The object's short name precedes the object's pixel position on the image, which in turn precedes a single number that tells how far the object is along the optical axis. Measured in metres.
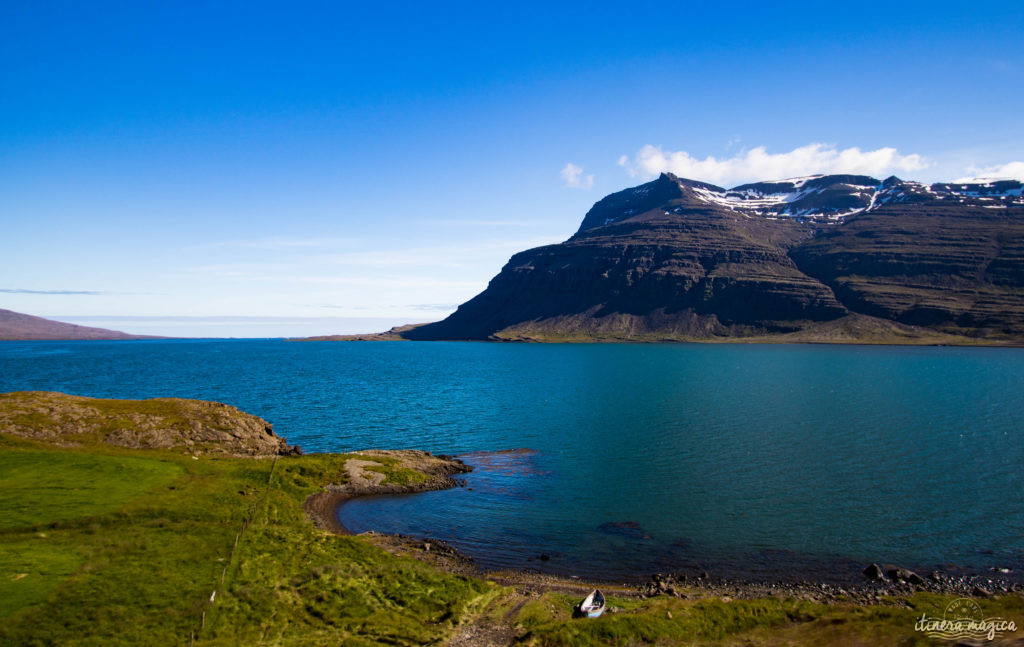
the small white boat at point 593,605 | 26.72
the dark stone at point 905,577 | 32.34
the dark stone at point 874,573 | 32.81
